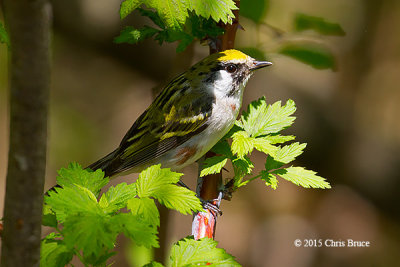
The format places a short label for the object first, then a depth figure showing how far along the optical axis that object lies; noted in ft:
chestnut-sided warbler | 8.90
